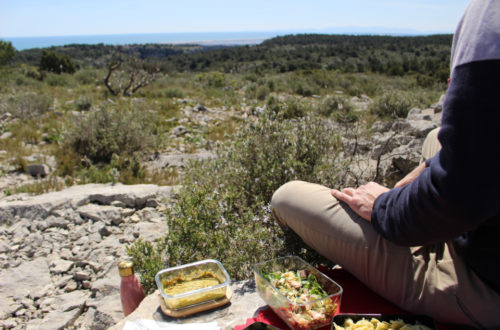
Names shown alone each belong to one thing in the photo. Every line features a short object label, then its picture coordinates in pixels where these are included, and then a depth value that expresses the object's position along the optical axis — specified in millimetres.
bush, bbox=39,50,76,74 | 28438
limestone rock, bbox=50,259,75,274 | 3418
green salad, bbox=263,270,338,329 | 1748
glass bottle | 2328
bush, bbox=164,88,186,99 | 14477
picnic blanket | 1930
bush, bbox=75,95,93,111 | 11016
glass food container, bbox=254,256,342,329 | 1748
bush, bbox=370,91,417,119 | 10297
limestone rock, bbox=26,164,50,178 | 5902
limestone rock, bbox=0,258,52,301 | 3127
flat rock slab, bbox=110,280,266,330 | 1985
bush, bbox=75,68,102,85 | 18088
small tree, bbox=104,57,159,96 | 14040
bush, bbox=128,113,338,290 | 2566
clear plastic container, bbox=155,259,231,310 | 2006
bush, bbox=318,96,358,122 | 10070
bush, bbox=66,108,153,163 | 6652
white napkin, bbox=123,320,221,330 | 1898
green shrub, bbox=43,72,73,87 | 17344
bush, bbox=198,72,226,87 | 19895
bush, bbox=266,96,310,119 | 9289
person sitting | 1220
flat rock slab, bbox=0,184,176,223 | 4129
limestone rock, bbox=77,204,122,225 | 4121
